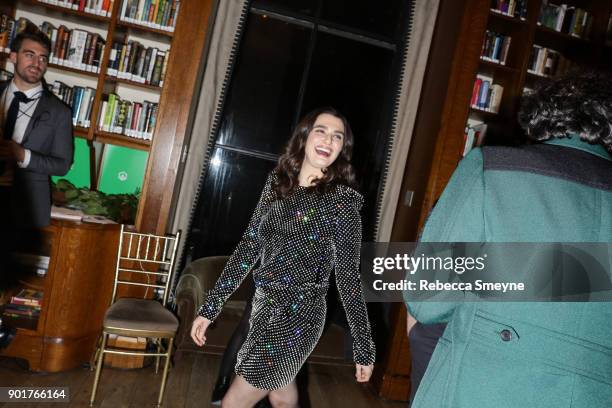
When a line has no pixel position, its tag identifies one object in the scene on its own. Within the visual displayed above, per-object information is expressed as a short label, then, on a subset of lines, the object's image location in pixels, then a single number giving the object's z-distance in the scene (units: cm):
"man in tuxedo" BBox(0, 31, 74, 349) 247
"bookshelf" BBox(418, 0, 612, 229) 307
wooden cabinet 265
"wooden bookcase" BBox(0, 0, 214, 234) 284
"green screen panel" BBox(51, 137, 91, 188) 339
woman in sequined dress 162
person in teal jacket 92
